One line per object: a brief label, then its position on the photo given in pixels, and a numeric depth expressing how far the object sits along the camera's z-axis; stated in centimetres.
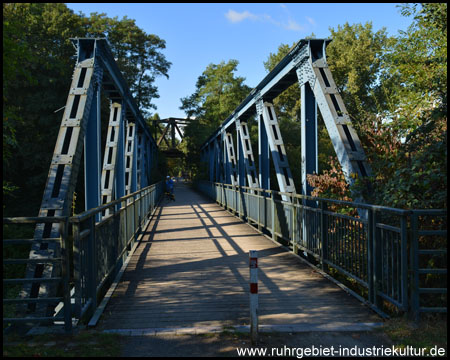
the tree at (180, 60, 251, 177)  4362
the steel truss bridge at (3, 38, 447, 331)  425
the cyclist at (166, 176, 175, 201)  2745
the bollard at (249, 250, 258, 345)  393
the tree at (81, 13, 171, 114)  3523
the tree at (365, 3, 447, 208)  476
